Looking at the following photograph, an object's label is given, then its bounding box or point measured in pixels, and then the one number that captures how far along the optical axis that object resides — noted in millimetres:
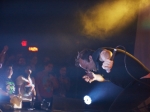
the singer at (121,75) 2816
